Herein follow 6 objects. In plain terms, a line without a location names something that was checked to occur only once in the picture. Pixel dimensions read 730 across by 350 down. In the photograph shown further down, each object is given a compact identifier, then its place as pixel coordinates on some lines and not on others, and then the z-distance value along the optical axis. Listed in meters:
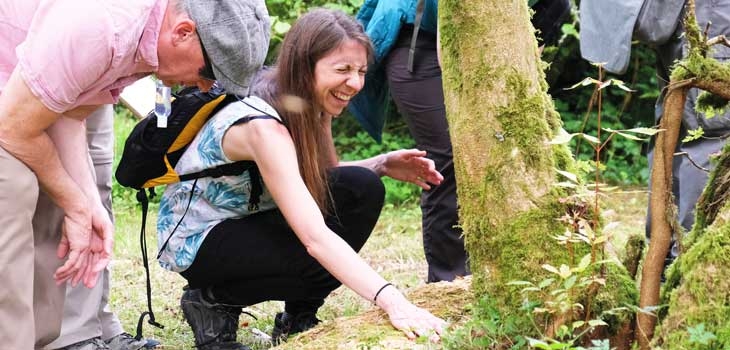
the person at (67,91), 2.45
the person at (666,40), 3.99
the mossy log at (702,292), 2.29
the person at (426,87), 4.19
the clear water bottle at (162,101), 3.02
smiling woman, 3.28
